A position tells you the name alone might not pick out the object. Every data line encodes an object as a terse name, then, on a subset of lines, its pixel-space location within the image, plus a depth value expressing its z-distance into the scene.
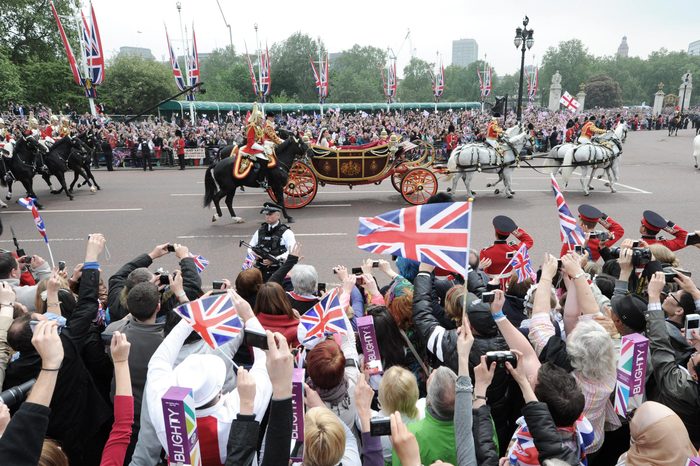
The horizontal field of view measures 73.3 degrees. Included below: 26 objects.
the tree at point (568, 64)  111.06
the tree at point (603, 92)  93.69
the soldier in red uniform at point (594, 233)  6.09
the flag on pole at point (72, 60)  19.95
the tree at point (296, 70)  74.19
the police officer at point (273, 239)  6.24
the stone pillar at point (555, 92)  53.38
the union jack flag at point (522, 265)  4.35
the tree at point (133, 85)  50.90
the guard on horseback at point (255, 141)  10.60
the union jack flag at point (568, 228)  4.91
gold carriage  12.47
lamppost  22.22
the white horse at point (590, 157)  13.93
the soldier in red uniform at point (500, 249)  5.72
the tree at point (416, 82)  104.88
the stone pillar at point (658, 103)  58.41
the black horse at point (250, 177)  10.78
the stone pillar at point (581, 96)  54.02
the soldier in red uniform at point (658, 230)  5.69
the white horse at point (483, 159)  13.38
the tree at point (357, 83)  79.88
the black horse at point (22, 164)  13.39
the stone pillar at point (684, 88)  57.16
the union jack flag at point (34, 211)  5.79
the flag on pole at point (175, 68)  25.65
